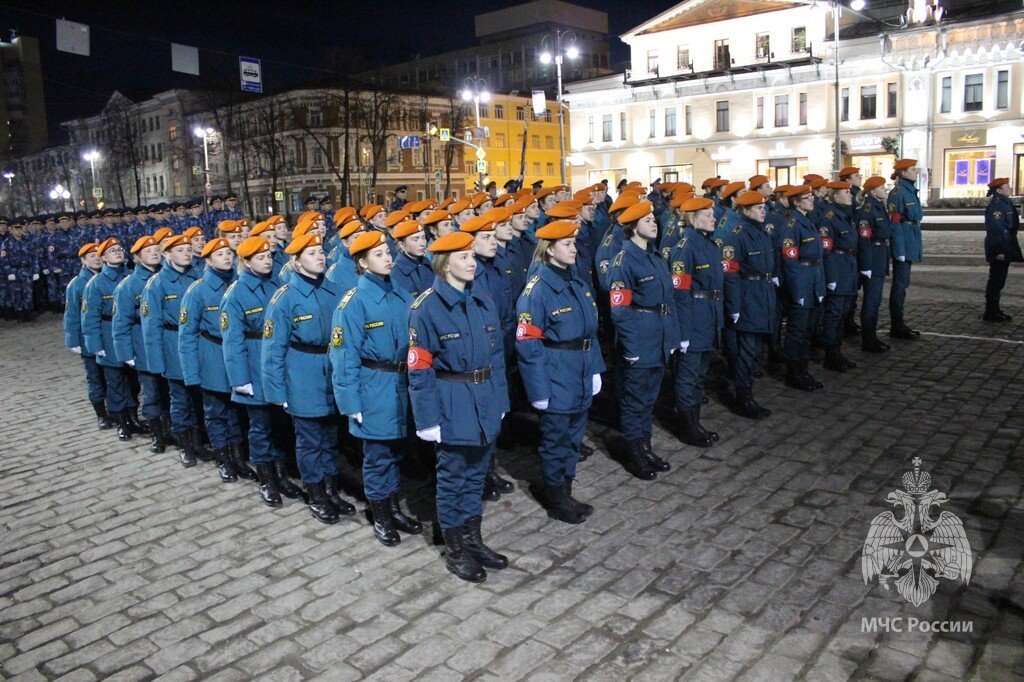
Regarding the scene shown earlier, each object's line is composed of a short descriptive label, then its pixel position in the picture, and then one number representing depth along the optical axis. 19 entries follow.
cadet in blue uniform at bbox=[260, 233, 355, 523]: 6.55
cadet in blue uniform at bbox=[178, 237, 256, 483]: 7.57
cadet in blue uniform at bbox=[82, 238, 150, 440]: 9.38
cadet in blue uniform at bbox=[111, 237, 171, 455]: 8.77
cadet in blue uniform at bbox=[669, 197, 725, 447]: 8.09
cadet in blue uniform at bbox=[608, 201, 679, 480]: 7.12
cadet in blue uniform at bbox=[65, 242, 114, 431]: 9.95
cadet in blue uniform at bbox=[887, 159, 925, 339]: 12.00
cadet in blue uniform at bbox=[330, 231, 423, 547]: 5.95
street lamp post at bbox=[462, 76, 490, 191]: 41.59
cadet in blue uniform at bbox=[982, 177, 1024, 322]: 12.82
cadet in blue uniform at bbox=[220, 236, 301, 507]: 7.00
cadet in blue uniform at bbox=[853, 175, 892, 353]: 11.82
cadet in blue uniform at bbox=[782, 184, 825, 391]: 9.85
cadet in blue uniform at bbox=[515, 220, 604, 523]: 6.22
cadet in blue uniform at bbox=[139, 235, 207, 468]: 8.31
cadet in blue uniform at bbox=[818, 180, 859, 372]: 10.70
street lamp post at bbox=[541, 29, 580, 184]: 36.03
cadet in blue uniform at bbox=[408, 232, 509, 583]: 5.41
